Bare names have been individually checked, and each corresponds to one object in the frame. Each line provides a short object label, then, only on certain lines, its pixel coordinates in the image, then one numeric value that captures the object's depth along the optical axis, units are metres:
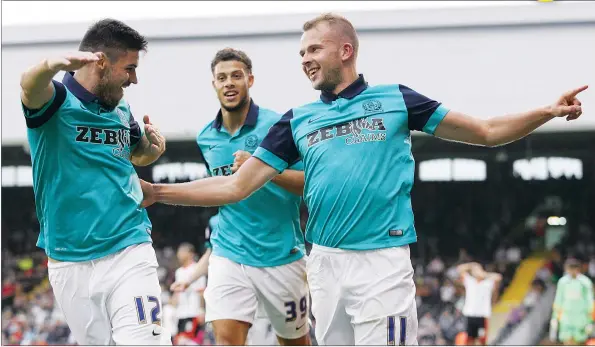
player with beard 4.58
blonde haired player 4.60
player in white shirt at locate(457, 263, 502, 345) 15.07
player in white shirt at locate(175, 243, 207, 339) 16.77
